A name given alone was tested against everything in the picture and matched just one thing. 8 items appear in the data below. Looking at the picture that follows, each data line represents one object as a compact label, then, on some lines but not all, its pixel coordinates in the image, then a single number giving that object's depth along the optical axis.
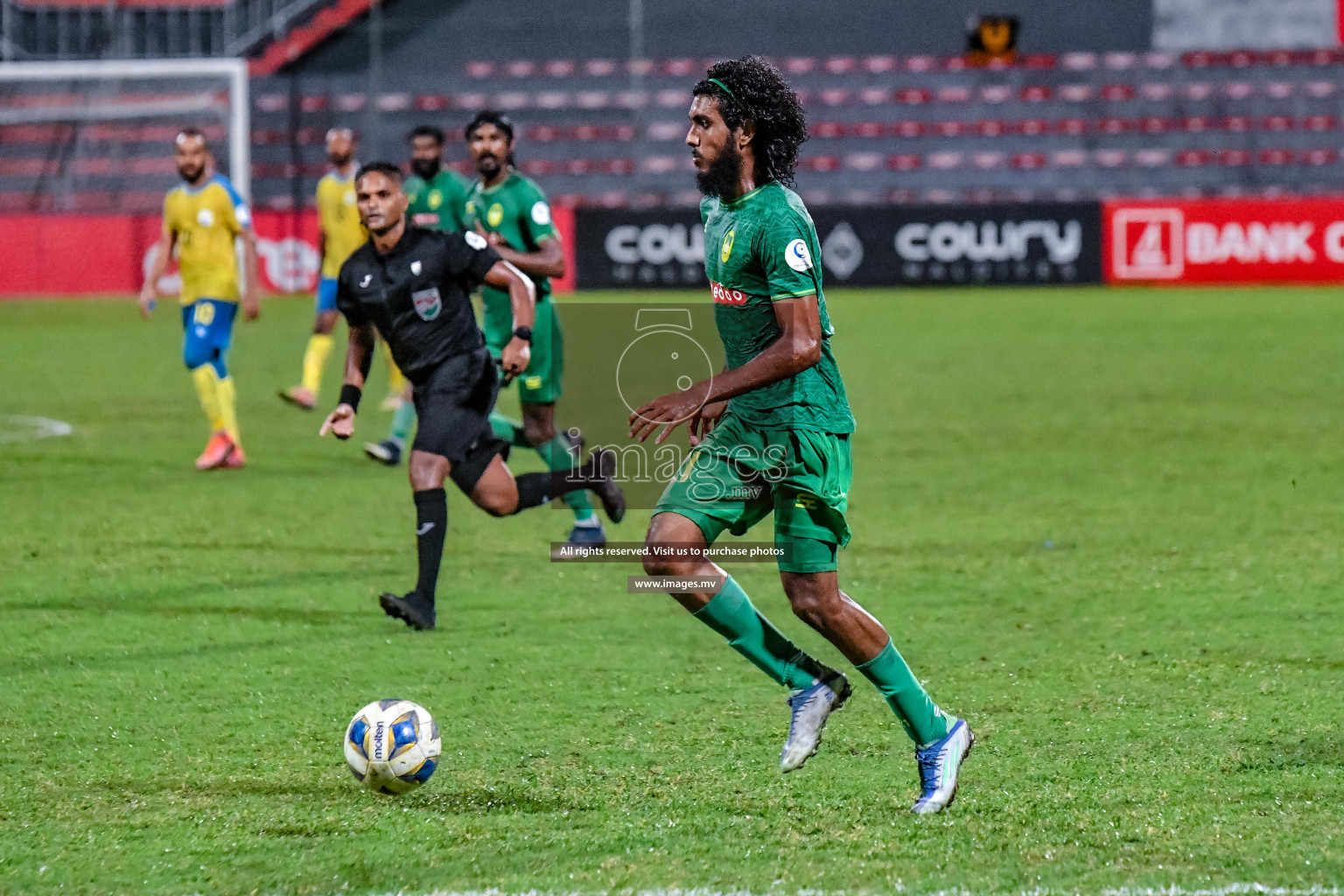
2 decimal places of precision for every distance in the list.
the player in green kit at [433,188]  24.14
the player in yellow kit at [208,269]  24.36
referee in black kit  15.28
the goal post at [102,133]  53.87
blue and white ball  10.05
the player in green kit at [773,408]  9.62
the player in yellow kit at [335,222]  28.30
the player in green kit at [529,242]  19.06
